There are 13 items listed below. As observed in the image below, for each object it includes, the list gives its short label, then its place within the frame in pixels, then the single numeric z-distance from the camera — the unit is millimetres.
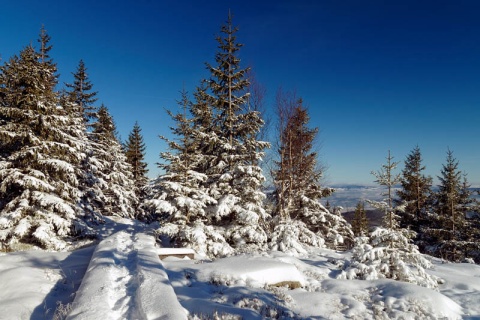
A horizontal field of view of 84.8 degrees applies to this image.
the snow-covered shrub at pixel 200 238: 11711
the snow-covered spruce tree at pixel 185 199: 12031
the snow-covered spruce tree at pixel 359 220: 44562
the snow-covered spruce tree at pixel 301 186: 16938
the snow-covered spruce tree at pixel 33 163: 11844
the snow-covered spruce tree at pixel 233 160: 13125
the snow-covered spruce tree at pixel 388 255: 9391
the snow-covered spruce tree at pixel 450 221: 22978
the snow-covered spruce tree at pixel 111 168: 24519
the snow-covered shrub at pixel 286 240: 13031
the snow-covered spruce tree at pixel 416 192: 26266
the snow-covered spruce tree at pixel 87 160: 18262
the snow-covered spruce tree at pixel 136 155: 33969
